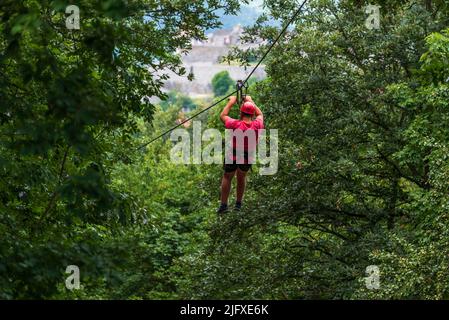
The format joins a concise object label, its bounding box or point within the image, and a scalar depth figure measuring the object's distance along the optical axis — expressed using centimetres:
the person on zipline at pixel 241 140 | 1951
